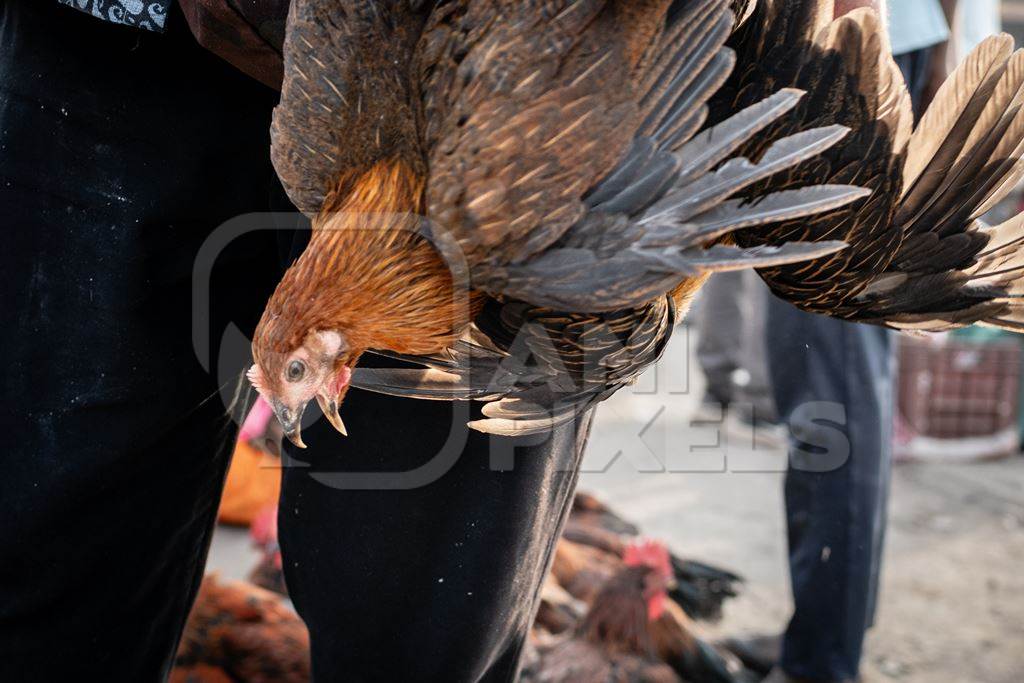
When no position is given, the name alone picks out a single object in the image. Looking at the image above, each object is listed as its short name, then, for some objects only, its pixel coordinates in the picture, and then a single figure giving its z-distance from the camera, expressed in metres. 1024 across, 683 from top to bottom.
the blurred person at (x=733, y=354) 5.42
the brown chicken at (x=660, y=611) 2.62
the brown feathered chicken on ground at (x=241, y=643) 2.21
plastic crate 5.28
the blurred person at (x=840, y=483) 2.60
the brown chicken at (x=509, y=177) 1.08
